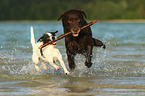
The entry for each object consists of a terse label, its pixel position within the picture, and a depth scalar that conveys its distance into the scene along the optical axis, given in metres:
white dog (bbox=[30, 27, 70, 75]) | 15.56
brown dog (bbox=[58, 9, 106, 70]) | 15.39
